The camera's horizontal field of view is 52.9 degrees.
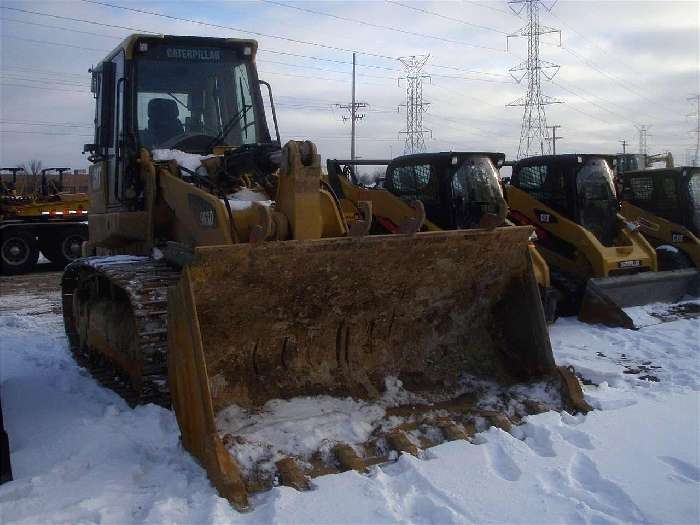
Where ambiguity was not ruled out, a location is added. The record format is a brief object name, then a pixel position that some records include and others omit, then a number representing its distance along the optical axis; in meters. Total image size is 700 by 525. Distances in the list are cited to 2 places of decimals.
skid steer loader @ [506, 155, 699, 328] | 8.72
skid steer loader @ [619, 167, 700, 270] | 10.16
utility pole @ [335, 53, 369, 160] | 37.56
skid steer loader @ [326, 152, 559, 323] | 8.49
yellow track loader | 4.04
